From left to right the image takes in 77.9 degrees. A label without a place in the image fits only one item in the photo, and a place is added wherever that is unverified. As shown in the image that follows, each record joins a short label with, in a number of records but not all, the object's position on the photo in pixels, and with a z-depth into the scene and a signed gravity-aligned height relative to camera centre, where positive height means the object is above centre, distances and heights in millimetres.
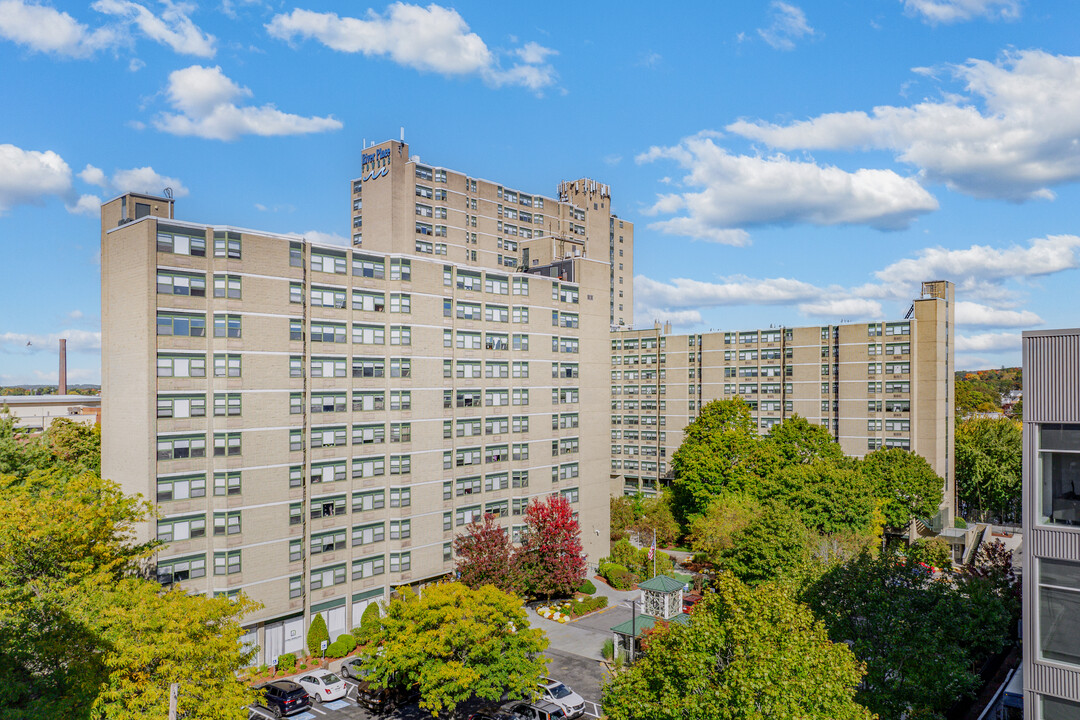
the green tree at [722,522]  58312 -14758
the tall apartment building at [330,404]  42562 -3352
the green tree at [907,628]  26031 -11601
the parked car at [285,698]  38562 -19802
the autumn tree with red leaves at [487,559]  49656 -15158
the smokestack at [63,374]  117875 -2478
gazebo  44469 -17113
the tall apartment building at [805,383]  79375 -3338
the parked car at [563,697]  37812 -19573
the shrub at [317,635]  46281 -19217
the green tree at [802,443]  76312 -9732
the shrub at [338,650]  46406 -20193
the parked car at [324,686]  40969 -20289
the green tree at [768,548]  48625 -13931
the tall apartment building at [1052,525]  17484 -4437
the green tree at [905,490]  71625 -14165
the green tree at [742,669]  18891 -9333
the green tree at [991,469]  86000 -14552
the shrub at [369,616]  45969 -18122
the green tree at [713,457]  74438 -11131
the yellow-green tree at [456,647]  33625 -14928
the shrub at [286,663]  44344 -20181
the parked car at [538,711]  36875 -19547
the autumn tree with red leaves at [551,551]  55875 -16263
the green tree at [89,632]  25844 -11431
